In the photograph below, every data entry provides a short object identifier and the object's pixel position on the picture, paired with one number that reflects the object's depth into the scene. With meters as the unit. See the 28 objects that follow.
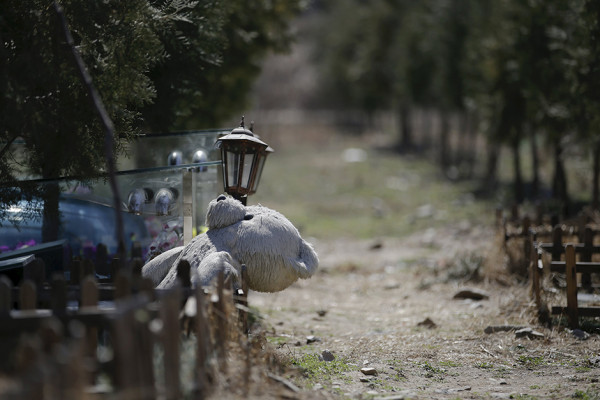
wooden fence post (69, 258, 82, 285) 13.09
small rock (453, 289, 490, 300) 22.54
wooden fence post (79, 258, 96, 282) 12.75
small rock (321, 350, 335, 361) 15.27
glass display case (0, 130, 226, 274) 17.05
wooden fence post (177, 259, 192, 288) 12.12
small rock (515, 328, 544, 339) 16.80
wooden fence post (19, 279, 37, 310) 9.90
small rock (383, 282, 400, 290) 26.56
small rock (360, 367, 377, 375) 14.10
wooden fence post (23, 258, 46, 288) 11.70
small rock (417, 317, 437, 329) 19.11
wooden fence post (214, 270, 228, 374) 10.45
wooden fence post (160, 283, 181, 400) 8.87
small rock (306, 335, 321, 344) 17.62
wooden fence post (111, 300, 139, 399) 8.12
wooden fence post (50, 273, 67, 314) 9.96
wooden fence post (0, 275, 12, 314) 9.44
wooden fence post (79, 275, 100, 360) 9.76
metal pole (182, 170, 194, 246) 17.91
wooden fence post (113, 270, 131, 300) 10.16
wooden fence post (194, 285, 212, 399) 9.74
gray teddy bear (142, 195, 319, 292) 14.38
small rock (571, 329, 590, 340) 16.50
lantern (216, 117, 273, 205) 16.41
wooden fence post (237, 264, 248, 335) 12.74
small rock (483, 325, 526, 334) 17.55
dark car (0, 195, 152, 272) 17.30
